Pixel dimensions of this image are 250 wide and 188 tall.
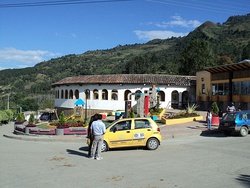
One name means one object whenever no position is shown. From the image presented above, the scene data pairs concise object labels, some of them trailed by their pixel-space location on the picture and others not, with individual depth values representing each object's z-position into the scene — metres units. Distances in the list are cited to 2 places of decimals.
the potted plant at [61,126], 18.80
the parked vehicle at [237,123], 16.41
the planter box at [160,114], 26.31
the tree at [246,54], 60.42
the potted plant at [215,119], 21.14
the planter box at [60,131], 18.80
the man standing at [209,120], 18.30
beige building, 27.58
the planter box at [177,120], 22.39
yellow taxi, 12.45
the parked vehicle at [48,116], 45.56
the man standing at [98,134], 10.52
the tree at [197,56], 52.47
